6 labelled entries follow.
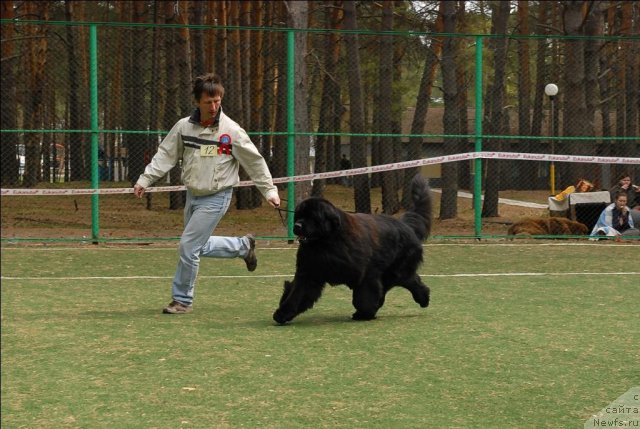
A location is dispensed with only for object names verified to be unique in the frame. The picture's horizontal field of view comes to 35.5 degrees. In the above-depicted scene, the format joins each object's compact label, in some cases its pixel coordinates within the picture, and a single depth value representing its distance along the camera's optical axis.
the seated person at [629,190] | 15.15
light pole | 20.78
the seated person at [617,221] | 14.30
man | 7.58
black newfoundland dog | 6.99
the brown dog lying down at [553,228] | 14.66
